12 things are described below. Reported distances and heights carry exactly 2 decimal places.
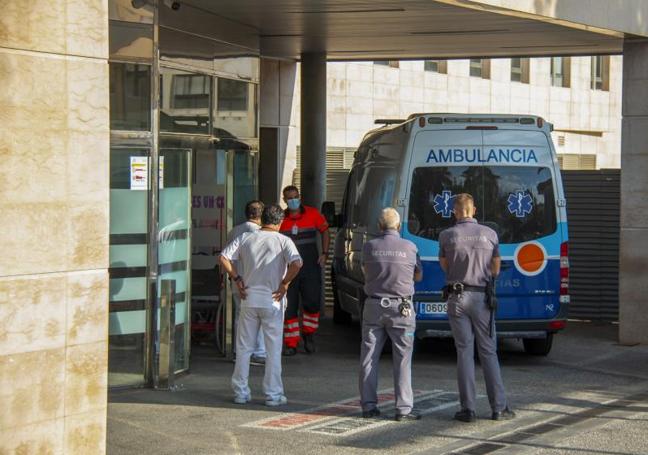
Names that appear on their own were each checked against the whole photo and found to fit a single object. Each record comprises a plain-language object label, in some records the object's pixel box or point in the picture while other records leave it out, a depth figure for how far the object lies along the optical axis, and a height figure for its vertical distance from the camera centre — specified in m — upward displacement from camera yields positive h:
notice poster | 11.53 -0.07
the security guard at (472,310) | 10.23 -1.11
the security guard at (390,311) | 10.13 -1.12
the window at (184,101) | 12.14 +0.62
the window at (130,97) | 11.34 +0.60
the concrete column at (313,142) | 19.19 +0.38
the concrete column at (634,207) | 15.49 -0.42
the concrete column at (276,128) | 20.17 +0.62
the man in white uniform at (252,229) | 12.12 -0.64
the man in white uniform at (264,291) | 10.79 -1.04
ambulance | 13.25 -0.33
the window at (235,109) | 13.76 +0.62
